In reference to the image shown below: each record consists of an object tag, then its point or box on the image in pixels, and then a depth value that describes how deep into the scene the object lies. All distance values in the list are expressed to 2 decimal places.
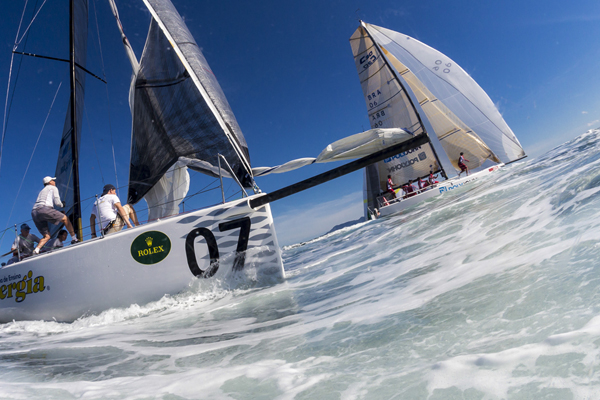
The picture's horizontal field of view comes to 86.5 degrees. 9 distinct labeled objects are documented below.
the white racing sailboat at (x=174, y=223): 4.00
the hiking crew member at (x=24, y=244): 5.02
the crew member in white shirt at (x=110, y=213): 4.42
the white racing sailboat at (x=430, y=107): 14.17
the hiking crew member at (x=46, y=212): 4.66
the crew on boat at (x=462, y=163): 14.34
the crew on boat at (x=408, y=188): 14.45
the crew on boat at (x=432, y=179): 14.02
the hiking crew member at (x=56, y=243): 4.71
